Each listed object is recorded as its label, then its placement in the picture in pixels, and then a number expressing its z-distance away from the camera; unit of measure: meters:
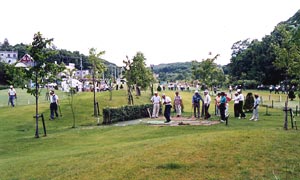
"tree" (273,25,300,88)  21.47
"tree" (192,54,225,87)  40.12
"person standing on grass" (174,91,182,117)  30.35
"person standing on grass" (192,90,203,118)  28.23
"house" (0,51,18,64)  163.00
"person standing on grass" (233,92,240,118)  28.28
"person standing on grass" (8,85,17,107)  36.72
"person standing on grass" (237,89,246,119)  28.24
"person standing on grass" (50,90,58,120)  30.27
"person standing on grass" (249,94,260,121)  25.55
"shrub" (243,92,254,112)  33.89
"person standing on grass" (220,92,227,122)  25.48
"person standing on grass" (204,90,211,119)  27.41
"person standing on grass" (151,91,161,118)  30.33
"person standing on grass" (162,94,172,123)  25.95
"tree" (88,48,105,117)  35.78
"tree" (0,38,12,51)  188.38
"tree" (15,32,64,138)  22.44
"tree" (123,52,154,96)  43.59
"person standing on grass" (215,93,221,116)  28.77
